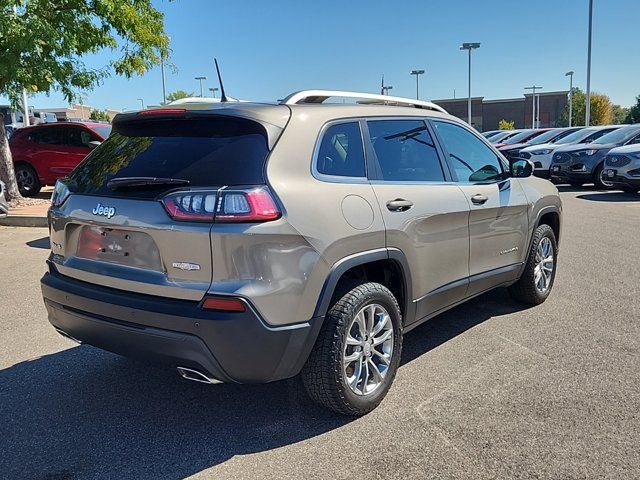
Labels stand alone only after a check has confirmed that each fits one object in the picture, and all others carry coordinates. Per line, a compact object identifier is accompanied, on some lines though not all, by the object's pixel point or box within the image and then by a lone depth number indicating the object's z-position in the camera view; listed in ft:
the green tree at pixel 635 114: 175.78
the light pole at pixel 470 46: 152.15
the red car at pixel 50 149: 43.47
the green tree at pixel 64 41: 30.50
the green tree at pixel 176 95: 179.97
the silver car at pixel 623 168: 42.50
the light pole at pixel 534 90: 212.02
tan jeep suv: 9.15
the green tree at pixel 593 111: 214.28
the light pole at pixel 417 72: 179.11
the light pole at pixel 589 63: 105.50
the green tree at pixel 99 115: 246.06
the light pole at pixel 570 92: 190.29
